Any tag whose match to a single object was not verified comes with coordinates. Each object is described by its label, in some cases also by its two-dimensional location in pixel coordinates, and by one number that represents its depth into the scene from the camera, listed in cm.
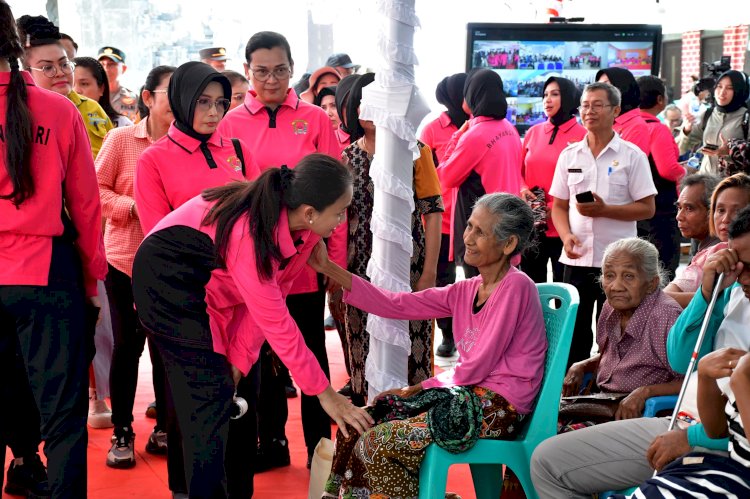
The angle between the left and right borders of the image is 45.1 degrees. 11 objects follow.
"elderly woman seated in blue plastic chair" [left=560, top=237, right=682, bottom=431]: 267
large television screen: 640
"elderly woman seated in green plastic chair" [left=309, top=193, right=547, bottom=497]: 248
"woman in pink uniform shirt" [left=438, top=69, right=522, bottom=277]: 468
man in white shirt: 394
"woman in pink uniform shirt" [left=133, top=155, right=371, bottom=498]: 232
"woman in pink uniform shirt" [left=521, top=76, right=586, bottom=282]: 464
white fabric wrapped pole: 284
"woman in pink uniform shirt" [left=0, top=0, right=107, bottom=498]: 249
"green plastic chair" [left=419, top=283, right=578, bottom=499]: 247
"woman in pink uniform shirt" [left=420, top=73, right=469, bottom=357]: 533
